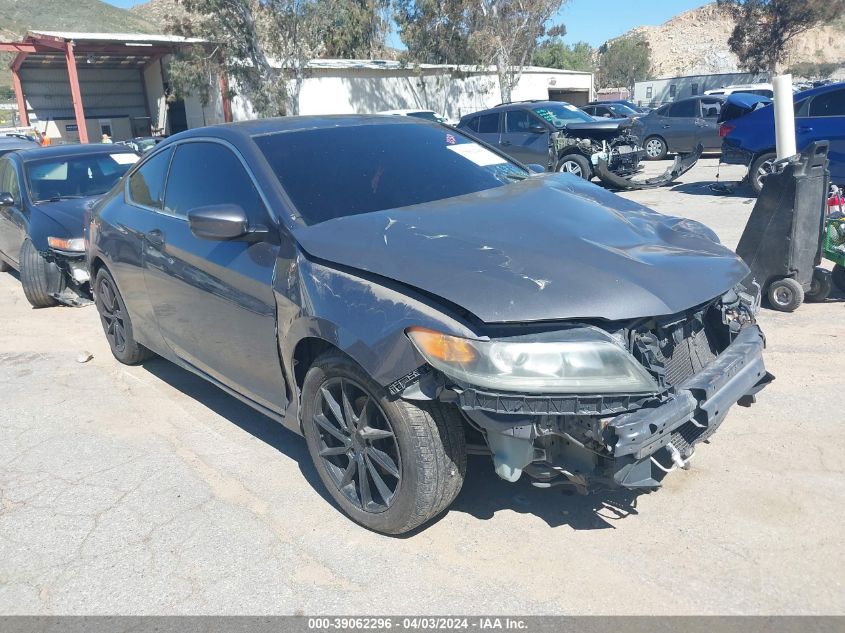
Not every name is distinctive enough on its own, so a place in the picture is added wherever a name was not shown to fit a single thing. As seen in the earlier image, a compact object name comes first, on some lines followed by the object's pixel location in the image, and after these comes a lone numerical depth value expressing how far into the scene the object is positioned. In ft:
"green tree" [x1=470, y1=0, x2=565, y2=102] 106.42
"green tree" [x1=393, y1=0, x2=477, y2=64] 118.93
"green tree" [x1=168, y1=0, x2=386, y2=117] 87.97
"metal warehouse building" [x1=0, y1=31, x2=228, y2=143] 105.60
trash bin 18.12
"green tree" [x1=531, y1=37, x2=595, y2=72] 212.64
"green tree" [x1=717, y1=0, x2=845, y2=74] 128.16
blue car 34.27
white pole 19.48
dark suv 44.55
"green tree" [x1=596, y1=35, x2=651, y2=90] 258.16
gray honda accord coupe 8.46
